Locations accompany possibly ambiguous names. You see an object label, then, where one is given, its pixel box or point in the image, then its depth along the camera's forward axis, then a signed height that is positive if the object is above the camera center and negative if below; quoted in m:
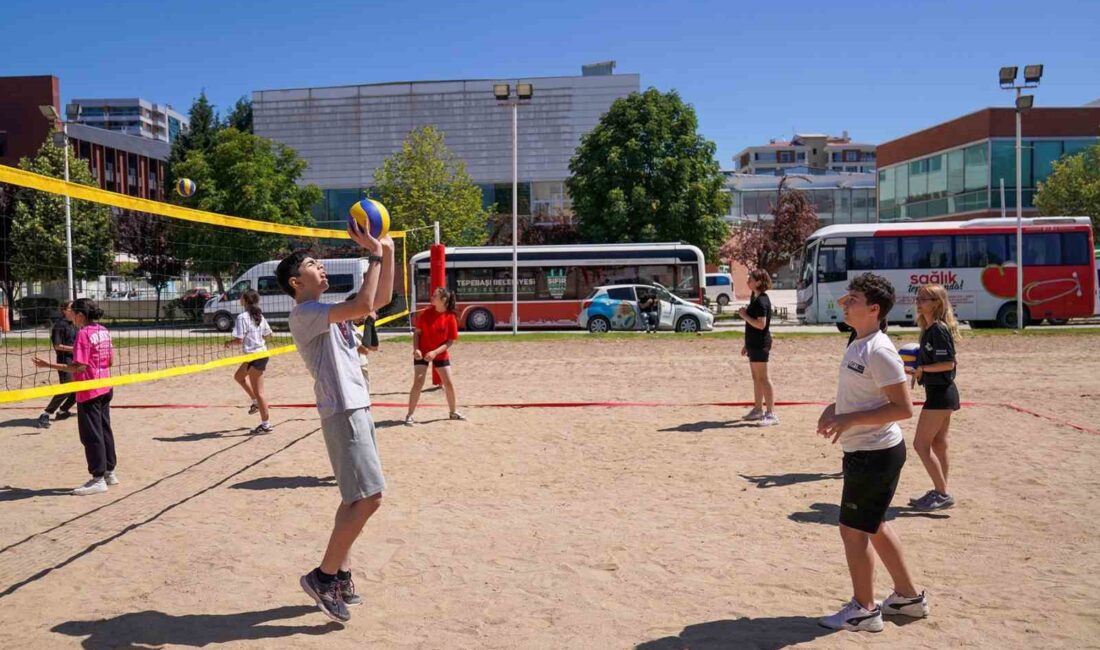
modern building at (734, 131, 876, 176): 124.81 +19.83
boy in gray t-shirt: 4.27 -0.59
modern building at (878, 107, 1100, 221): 41.72 +6.58
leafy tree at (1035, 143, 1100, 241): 35.41 +3.97
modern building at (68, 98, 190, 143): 127.26 +28.11
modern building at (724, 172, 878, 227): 70.69 +7.47
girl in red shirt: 9.79 -0.55
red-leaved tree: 44.00 +2.90
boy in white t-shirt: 3.92 -0.77
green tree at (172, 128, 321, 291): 37.38 +5.08
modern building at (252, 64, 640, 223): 53.72 +10.55
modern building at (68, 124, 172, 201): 53.53 +9.60
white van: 22.66 +0.10
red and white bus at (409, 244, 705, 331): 28.62 +0.52
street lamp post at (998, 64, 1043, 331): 22.12 +5.14
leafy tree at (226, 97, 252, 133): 58.16 +12.42
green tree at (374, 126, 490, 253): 38.62 +4.69
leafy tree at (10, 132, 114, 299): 12.36 +1.99
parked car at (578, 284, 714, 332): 25.30 -0.70
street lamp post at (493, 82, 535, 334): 22.96 +5.30
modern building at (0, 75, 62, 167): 47.53 +10.45
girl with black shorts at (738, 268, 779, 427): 9.34 -0.52
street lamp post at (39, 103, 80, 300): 23.33 +5.26
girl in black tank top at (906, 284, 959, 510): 5.98 -0.70
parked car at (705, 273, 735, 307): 49.38 +0.14
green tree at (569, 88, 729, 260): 35.66 +4.72
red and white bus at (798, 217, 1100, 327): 25.52 +0.54
